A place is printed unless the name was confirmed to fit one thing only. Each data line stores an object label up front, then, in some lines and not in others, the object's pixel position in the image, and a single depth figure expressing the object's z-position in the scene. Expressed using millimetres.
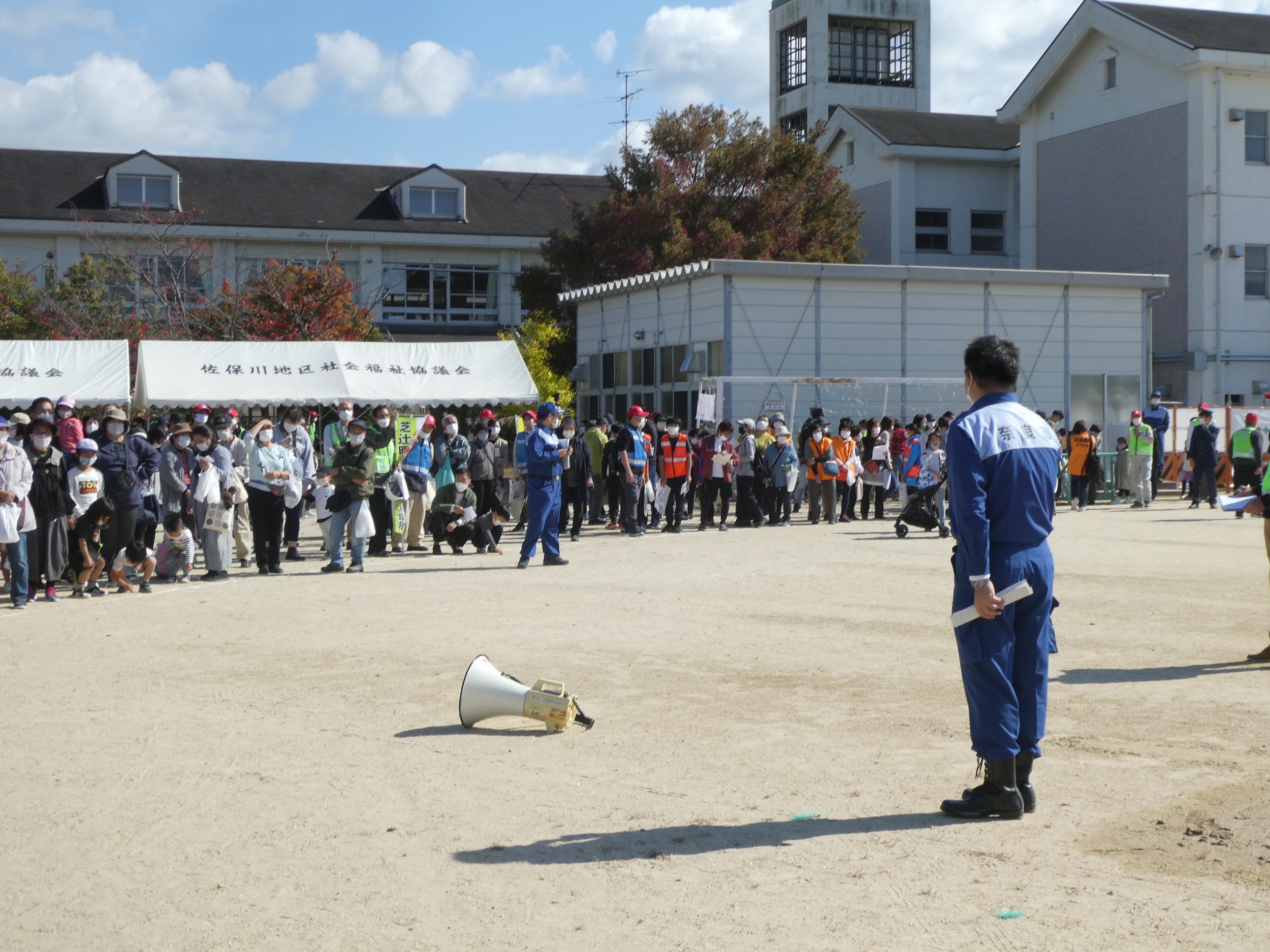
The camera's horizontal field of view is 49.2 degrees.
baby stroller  16406
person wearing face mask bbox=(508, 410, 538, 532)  20578
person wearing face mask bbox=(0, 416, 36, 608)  12516
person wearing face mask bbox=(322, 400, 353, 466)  17812
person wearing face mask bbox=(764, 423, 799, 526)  21844
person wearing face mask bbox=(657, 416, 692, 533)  21109
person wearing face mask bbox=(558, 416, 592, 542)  19891
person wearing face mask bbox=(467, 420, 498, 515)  19828
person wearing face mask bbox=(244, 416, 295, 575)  15727
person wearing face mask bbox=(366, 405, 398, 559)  16594
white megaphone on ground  7434
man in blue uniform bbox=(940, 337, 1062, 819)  5637
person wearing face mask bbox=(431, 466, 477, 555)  17719
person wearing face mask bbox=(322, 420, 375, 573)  15812
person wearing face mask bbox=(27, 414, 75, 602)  13289
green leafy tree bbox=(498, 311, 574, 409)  34531
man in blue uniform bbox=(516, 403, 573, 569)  15672
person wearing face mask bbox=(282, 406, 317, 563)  17812
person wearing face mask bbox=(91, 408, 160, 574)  14320
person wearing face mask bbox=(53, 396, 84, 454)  16625
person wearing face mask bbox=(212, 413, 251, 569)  16078
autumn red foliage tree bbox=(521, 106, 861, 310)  36469
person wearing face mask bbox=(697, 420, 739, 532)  21547
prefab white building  26688
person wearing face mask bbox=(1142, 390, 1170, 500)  26750
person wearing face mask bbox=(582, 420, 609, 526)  21844
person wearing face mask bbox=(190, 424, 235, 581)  15438
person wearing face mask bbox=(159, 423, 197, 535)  15539
